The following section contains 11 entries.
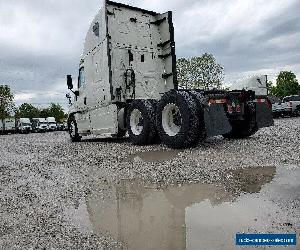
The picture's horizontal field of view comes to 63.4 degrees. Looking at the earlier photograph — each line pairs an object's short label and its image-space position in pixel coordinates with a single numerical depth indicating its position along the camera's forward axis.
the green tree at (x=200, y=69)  30.18
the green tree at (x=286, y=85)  51.30
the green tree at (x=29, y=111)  68.37
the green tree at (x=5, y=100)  42.24
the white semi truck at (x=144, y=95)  5.17
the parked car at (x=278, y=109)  20.76
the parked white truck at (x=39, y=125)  30.33
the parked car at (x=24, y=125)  29.22
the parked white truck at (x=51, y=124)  31.42
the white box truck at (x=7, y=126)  30.71
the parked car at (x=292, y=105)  20.09
